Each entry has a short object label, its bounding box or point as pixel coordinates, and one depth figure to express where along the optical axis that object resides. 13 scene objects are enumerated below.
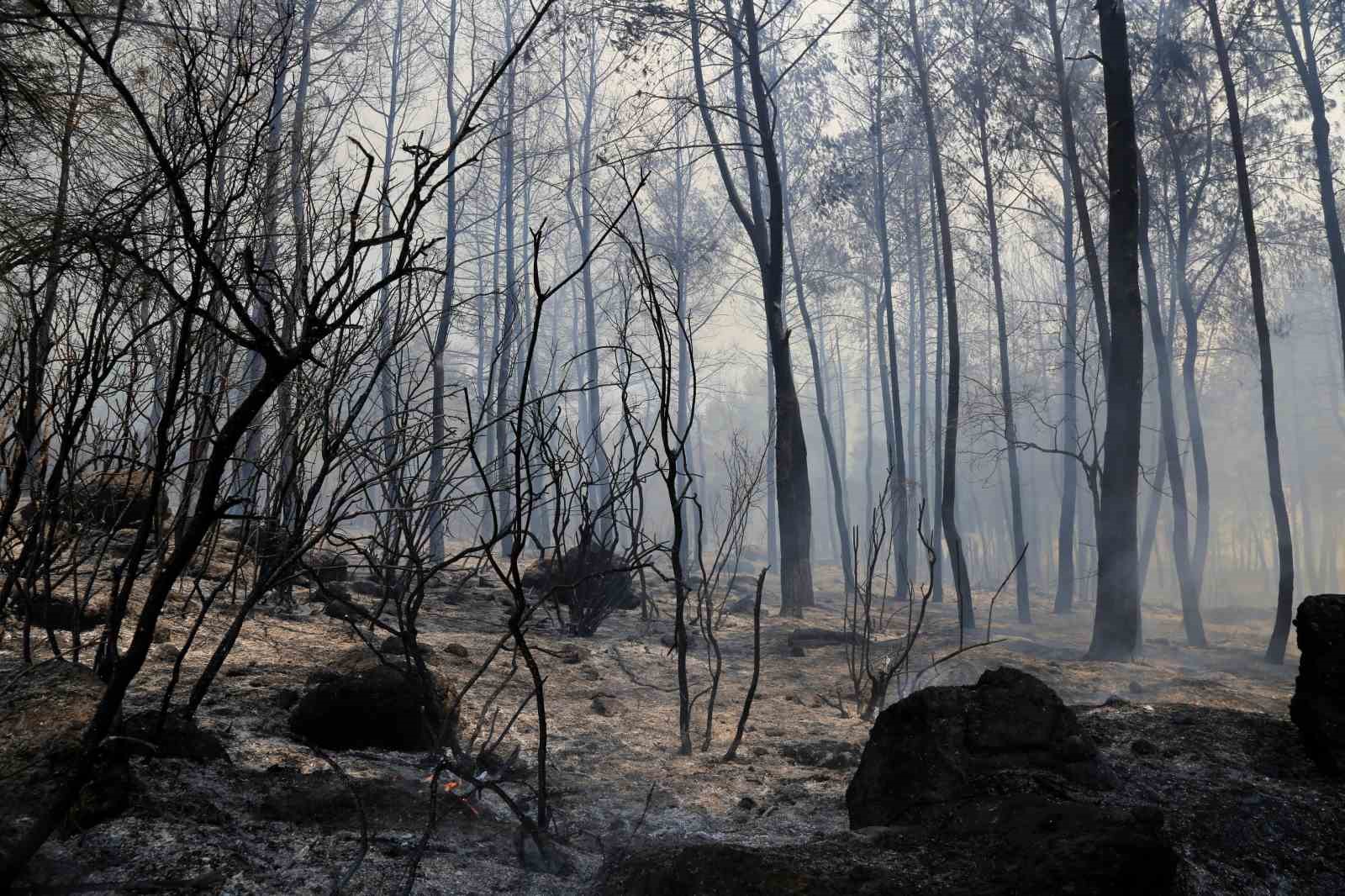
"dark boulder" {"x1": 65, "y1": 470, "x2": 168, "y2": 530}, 2.76
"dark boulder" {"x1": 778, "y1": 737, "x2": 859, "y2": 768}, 3.64
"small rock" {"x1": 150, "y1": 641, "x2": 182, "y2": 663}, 3.47
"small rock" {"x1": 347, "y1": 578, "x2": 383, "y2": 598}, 6.13
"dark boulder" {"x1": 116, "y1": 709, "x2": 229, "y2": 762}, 2.25
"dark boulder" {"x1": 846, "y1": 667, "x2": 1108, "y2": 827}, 2.44
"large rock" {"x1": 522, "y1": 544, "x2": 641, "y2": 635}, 6.43
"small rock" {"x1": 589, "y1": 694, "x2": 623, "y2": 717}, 4.39
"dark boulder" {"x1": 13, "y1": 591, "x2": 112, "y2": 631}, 3.49
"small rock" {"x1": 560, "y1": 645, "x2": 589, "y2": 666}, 5.26
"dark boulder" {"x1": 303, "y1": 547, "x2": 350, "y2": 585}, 5.36
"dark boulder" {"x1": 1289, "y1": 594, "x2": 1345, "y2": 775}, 2.56
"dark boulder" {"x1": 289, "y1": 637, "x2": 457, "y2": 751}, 2.91
